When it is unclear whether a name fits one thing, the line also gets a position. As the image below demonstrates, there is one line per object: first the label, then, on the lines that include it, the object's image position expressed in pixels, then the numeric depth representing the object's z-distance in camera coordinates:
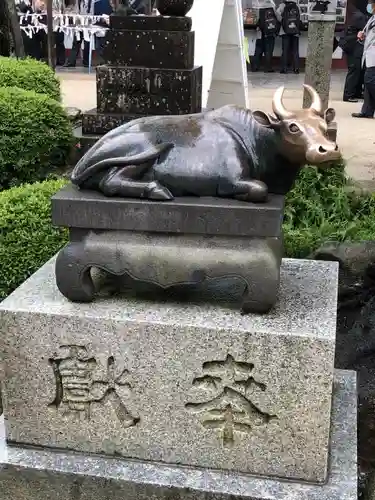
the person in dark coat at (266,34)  16.20
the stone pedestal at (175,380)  2.17
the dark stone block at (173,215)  2.12
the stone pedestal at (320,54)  7.38
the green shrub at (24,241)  3.75
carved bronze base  2.18
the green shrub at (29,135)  5.41
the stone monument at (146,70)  5.94
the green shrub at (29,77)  6.71
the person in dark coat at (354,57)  12.06
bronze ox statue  2.15
